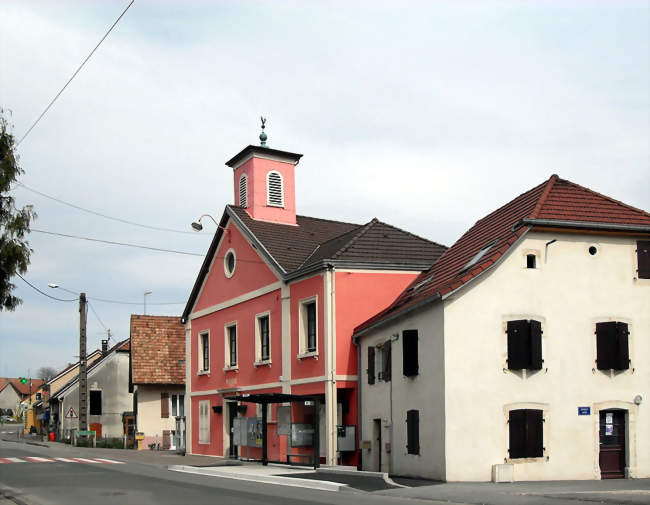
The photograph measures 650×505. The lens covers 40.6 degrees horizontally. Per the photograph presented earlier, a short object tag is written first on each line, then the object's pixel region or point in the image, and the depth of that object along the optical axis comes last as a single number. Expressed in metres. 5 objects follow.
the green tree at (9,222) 17.48
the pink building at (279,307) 28.38
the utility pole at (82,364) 44.03
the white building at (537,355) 22.11
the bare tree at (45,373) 152.75
